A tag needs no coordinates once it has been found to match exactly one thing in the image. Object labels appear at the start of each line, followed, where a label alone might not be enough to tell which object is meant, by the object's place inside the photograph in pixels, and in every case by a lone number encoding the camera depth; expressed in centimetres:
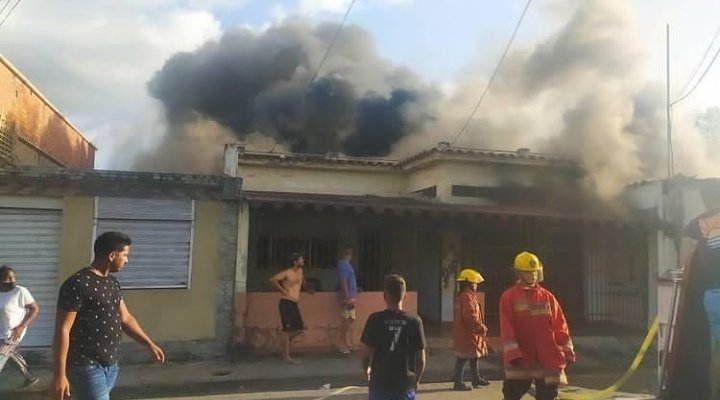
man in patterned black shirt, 330
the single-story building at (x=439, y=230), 1018
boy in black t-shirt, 386
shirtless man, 857
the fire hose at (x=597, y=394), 609
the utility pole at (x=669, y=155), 1228
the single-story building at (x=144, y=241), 829
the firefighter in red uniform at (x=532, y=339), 445
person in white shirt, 590
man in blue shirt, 920
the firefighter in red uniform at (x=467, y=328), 721
